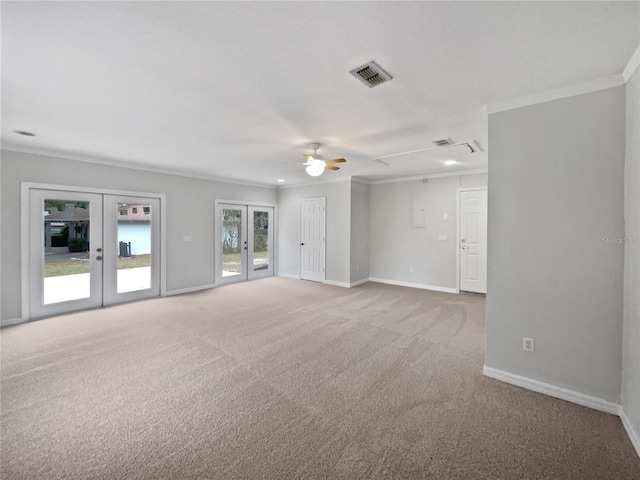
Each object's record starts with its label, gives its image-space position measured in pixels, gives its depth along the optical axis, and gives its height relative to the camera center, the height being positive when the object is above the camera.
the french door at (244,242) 6.52 -0.13
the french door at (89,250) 4.10 -0.23
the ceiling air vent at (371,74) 1.93 +1.24
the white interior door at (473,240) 5.47 -0.03
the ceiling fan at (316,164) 3.54 +1.00
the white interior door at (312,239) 6.79 -0.04
